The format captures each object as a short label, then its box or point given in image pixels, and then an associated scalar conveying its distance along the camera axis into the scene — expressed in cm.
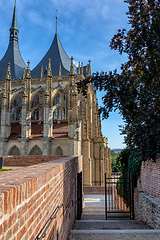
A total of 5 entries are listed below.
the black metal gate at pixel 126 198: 1067
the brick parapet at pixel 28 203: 162
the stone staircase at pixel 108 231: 601
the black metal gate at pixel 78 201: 978
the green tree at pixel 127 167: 1097
